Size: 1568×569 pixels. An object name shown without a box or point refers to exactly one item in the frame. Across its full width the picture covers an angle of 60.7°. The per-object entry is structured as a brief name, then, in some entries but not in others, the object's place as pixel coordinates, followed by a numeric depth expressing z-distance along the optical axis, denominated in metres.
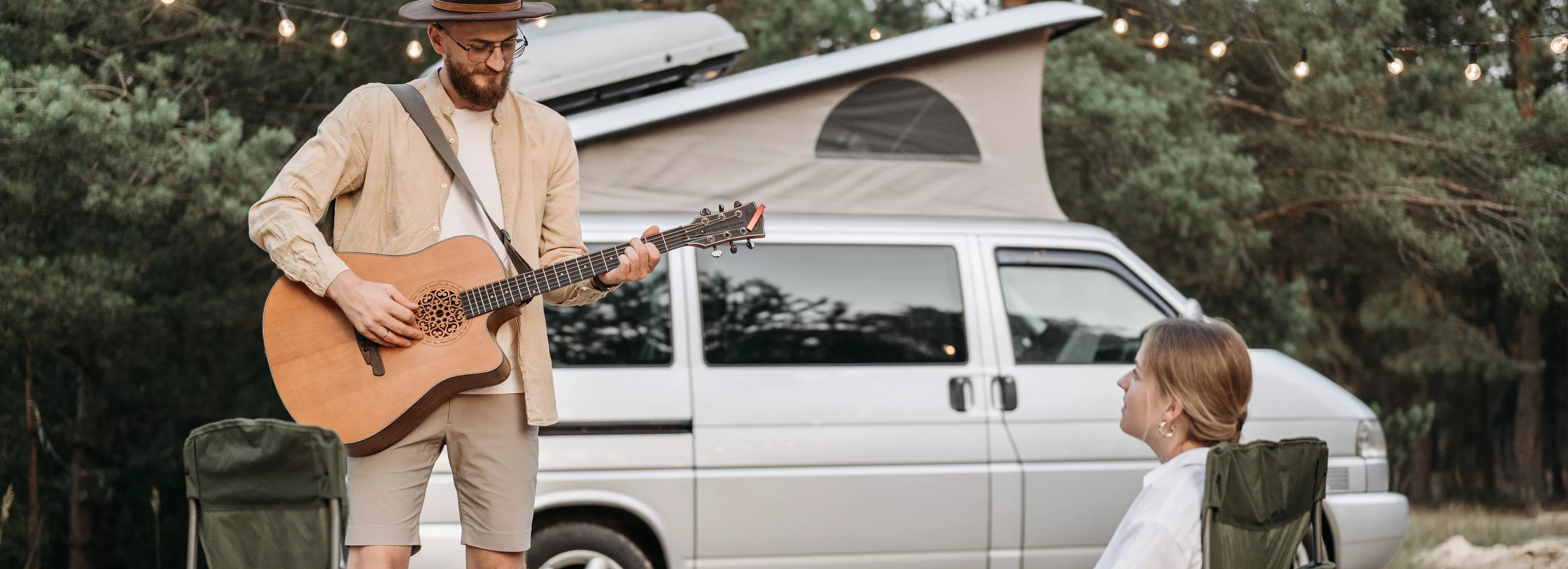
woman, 2.62
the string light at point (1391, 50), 5.58
